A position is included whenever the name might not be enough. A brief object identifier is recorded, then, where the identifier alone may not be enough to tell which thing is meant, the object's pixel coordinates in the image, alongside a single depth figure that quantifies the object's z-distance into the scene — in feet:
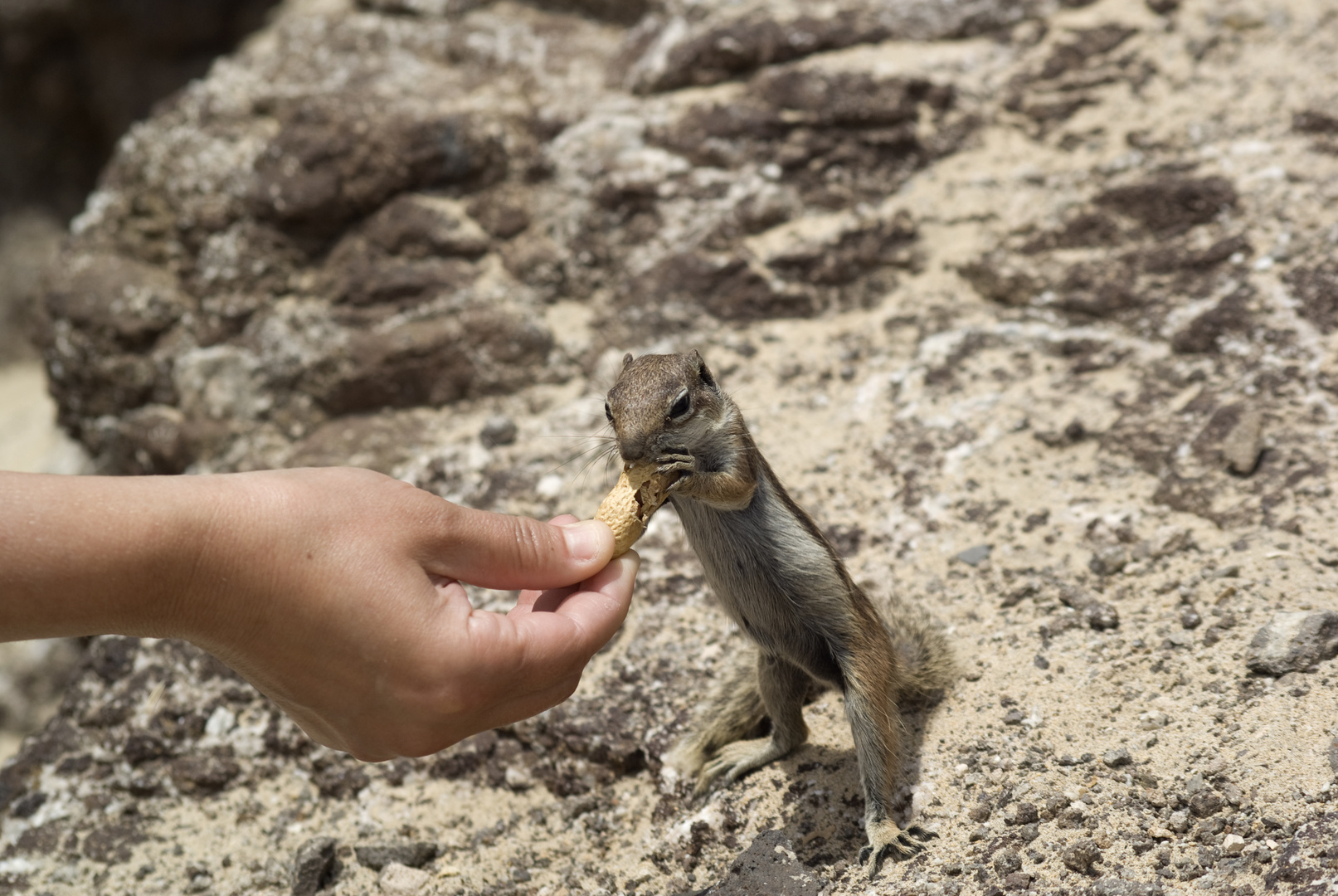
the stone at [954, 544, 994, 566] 10.34
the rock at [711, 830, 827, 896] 8.07
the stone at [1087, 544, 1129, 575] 9.69
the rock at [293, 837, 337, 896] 9.11
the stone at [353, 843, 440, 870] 9.30
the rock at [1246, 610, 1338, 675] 7.95
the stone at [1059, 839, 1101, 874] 7.23
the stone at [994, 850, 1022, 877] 7.41
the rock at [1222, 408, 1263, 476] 9.92
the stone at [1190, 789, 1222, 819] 7.23
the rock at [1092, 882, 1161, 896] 6.88
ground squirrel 8.19
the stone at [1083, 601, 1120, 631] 9.11
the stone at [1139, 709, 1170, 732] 8.04
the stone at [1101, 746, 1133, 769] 7.85
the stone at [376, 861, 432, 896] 9.02
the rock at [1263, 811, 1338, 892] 6.40
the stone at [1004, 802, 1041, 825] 7.70
